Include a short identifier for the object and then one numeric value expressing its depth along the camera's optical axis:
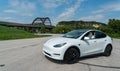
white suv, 2.89
